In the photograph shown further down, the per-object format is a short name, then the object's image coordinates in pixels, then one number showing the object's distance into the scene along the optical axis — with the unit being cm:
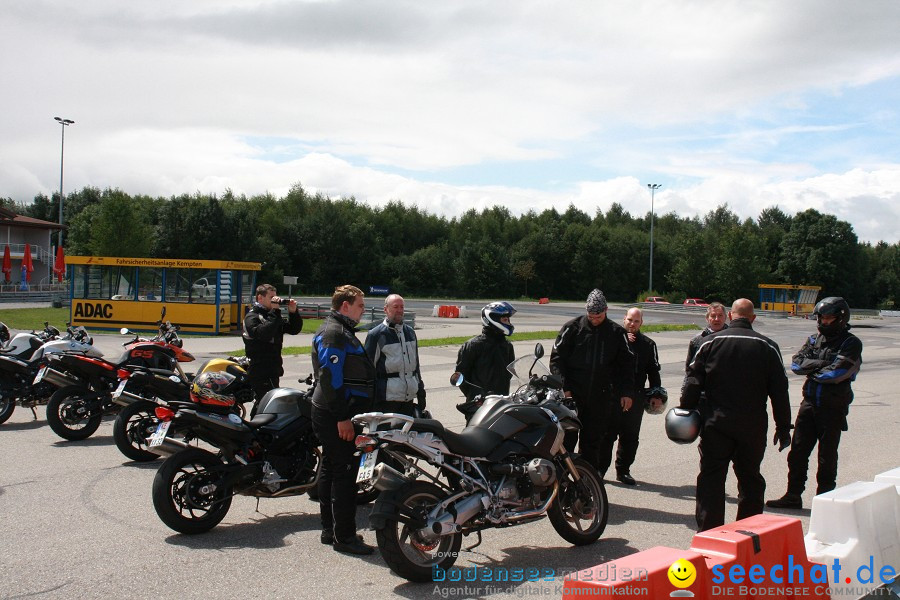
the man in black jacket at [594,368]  678
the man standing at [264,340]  827
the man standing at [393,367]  632
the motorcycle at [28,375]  981
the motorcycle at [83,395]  894
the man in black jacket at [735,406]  518
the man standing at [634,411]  747
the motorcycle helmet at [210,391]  629
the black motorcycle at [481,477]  473
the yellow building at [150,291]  2572
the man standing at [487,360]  672
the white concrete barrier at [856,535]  434
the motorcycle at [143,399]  783
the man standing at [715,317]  762
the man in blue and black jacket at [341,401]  522
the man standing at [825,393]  639
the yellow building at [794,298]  5619
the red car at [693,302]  6422
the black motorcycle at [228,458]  562
